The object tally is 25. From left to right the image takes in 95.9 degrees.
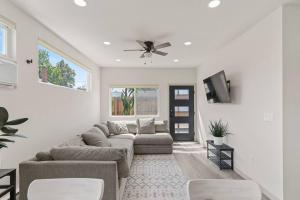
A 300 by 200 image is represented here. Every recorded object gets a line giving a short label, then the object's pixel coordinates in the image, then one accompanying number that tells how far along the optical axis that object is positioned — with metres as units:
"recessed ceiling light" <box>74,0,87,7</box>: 1.72
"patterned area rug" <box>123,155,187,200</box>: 2.04
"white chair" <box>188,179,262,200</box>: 0.92
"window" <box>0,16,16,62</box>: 1.74
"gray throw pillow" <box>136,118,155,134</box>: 4.17
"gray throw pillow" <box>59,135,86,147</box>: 2.19
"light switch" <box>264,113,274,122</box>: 1.97
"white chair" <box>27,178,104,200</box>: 0.94
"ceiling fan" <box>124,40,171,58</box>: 2.73
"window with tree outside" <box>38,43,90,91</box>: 2.43
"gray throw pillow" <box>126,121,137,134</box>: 4.34
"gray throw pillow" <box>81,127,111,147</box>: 2.57
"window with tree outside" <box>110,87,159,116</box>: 5.03
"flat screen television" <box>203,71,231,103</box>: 2.74
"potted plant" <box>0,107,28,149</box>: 1.12
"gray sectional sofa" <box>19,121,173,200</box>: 1.56
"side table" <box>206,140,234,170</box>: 2.82
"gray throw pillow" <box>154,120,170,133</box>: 4.34
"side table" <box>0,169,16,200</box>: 1.28
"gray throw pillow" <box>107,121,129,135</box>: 4.06
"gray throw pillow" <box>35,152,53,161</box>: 1.69
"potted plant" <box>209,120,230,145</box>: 2.99
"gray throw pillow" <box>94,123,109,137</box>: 3.64
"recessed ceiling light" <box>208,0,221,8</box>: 1.73
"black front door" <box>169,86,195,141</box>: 5.02
